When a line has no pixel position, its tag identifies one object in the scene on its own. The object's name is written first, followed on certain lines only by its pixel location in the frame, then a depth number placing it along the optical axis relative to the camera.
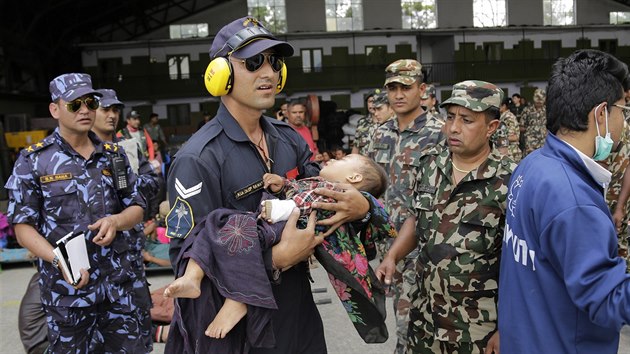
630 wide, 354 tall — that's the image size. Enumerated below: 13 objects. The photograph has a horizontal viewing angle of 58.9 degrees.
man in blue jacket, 1.82
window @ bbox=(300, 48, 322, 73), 30.69
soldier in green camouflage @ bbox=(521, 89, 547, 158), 12.50
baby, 1.98
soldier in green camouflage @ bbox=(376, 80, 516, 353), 2.84
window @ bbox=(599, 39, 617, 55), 32.19
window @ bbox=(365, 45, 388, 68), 31.00
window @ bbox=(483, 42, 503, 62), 31.55
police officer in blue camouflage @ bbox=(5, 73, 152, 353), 3.51
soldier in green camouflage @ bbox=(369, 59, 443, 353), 4.72
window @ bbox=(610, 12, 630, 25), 33.69
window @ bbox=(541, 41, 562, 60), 31.81
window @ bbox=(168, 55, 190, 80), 30.64
